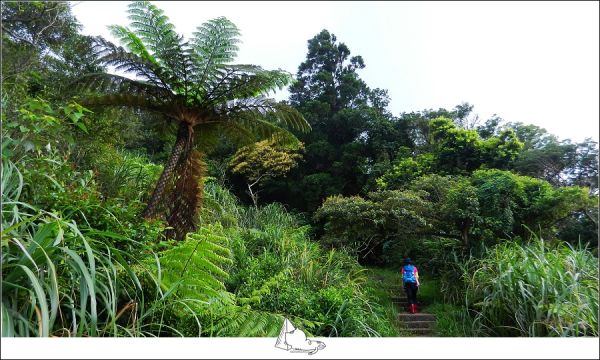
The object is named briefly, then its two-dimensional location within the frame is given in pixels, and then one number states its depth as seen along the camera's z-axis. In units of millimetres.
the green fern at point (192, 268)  2121
